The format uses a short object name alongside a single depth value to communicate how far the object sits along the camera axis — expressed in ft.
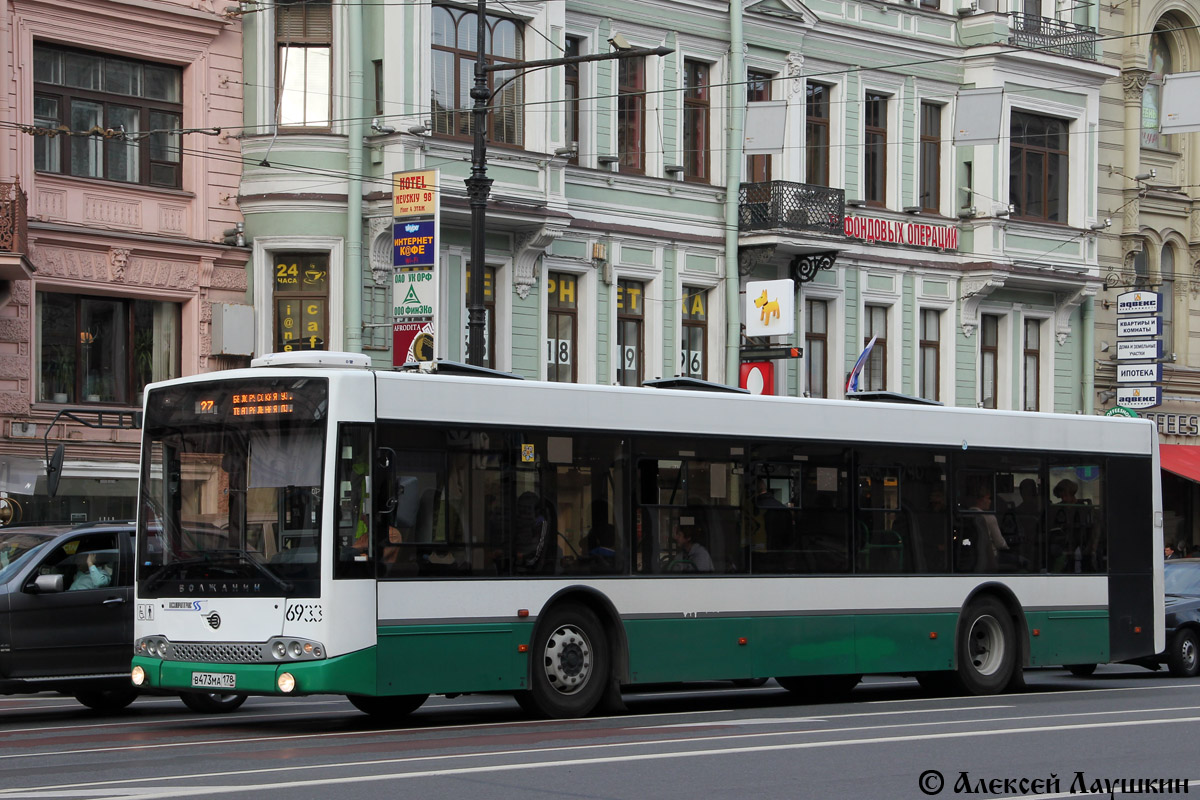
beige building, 133.59
